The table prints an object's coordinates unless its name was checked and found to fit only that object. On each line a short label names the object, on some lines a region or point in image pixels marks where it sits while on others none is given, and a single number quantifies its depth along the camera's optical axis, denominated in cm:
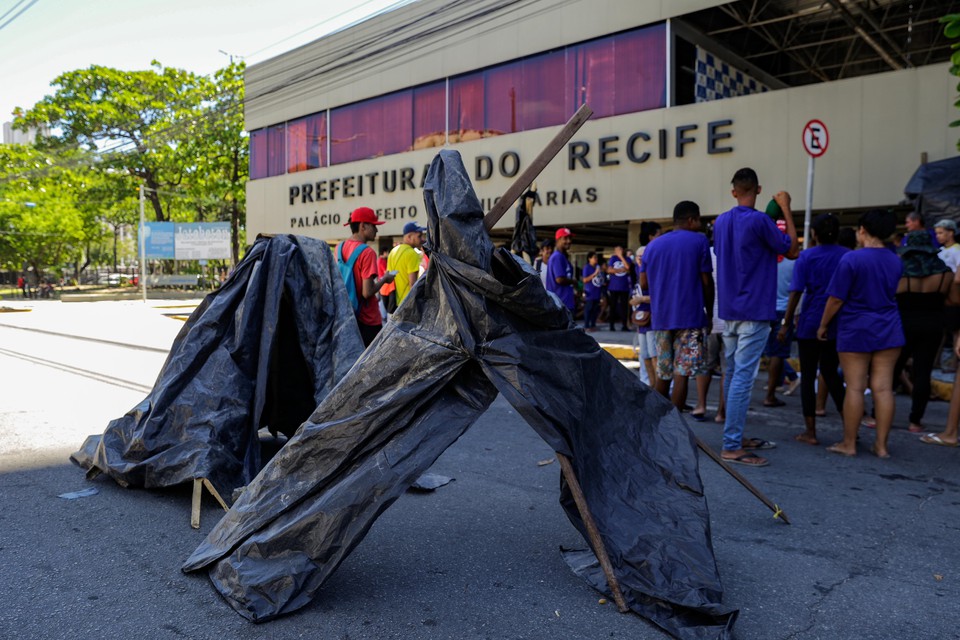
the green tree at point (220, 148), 3391
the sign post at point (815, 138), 866
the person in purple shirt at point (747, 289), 518
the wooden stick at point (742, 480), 337
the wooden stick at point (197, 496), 385
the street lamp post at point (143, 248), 3350
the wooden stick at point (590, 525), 290
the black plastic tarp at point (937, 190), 836
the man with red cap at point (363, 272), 630
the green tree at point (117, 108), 3959
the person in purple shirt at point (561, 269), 927
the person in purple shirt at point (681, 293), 587
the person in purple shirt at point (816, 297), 607
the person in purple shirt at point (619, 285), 1413
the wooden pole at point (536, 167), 306
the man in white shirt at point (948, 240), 683
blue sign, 3706
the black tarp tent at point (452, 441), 287
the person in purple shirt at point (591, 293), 1589
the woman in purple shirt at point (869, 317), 525
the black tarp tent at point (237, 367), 430
